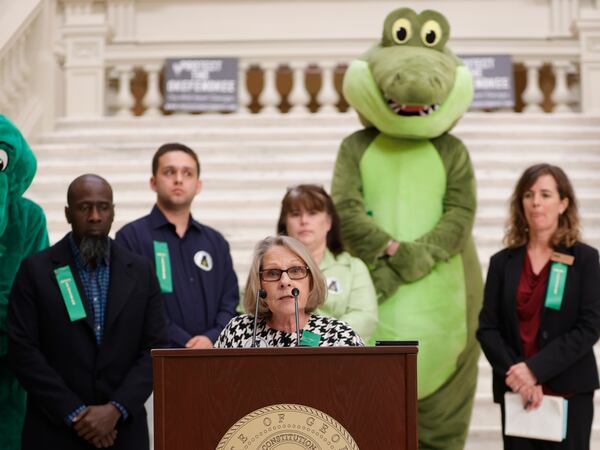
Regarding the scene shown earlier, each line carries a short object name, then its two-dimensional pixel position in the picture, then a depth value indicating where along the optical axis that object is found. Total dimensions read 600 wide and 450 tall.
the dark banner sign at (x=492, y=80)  8.96
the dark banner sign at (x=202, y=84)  9.02
